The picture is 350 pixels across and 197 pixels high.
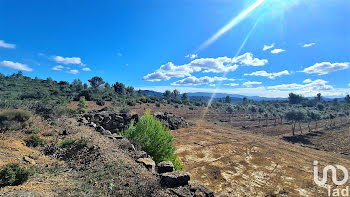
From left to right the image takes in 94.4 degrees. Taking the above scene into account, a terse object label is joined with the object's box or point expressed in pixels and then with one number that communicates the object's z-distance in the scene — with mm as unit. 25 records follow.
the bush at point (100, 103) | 31178
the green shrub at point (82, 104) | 23462
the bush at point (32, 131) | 8812
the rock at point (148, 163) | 6121
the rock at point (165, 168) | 6117
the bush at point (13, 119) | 8703
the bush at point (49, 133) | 8978
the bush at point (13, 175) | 4430
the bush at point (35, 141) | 7757
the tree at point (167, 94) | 84412
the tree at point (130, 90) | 68625
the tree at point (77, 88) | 46162
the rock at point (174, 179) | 5051
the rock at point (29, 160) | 6117
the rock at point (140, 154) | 7055
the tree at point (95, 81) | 65750
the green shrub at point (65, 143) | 7707
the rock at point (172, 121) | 24056
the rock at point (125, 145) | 7777
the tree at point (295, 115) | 28672
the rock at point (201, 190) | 5006
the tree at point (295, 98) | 98050
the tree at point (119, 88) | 61903
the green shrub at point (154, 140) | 8344
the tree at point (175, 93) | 92150
